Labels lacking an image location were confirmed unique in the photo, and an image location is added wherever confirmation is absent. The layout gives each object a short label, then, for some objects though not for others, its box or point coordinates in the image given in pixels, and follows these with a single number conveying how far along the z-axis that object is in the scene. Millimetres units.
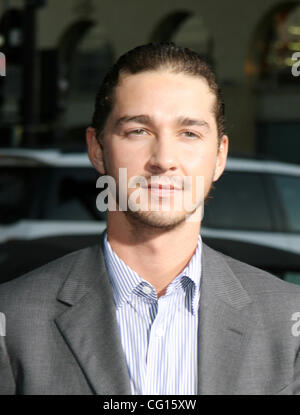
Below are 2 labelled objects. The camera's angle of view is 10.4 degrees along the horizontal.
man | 1958
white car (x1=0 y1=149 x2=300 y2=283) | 5445
